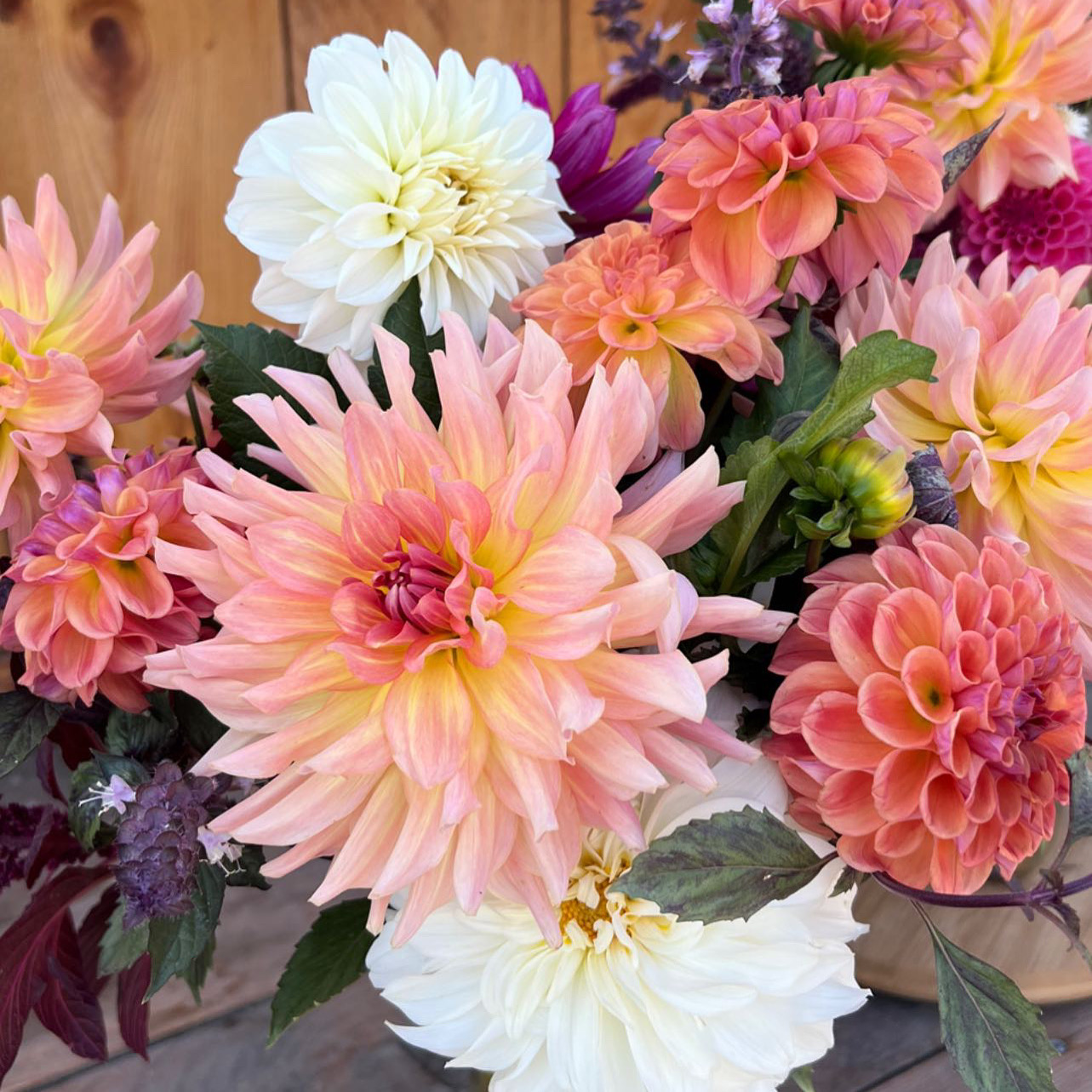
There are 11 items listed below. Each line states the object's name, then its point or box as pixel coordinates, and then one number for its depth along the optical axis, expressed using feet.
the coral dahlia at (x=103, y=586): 1.14
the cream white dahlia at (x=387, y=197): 1.32
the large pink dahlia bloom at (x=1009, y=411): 1.15
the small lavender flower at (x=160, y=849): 1.09
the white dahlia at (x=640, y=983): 1.12
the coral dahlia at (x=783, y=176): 1.10
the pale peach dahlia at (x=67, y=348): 1.21
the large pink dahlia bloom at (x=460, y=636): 0.91
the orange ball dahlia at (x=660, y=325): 1.14
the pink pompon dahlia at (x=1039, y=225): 1.73
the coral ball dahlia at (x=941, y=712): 0.98
